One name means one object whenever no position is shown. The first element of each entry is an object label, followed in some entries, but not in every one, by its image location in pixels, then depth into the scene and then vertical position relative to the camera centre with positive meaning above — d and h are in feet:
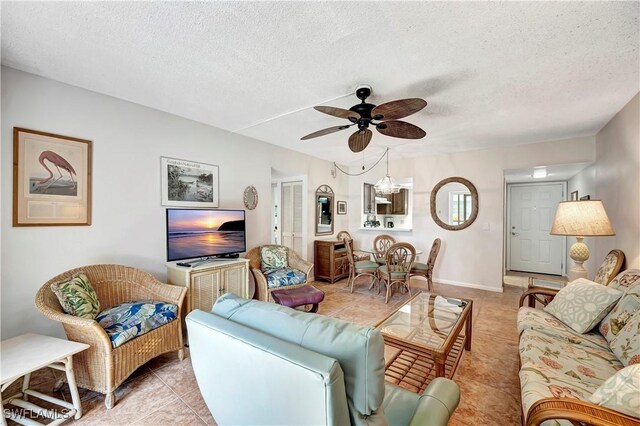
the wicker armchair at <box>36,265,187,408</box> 6.02 -2.88
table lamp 8.07 -0.30
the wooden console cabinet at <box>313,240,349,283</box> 16.67 -3.07
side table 5.23 -2.97
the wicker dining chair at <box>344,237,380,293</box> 14.70 -3.10
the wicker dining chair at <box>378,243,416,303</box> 13.08 -2.66
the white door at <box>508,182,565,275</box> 18.65 -1.32
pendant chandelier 14.47 +1.43
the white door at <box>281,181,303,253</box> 17.65 -0.21
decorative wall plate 13.15 +0.75
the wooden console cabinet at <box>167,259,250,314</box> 8.82 -2.42
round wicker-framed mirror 16.05 +0.54
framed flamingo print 7.13 +0.95
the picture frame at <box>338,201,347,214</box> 19.66 +0.36
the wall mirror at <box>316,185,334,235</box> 17.78 +0.13
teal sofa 2.67 -1.80
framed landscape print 10.20 +1.18
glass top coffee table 6.08 -3.22
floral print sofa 3.28 -2.93
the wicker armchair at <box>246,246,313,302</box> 11.13 -2.59
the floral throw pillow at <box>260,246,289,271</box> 12.37 -2.18
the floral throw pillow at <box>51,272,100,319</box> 6.41 -2.11
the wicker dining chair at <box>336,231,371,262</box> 16.53 -2.69
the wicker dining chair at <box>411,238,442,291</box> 14.06 -3.01
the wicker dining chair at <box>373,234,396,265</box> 15.44 -2.16
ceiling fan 6.91 +2.72
